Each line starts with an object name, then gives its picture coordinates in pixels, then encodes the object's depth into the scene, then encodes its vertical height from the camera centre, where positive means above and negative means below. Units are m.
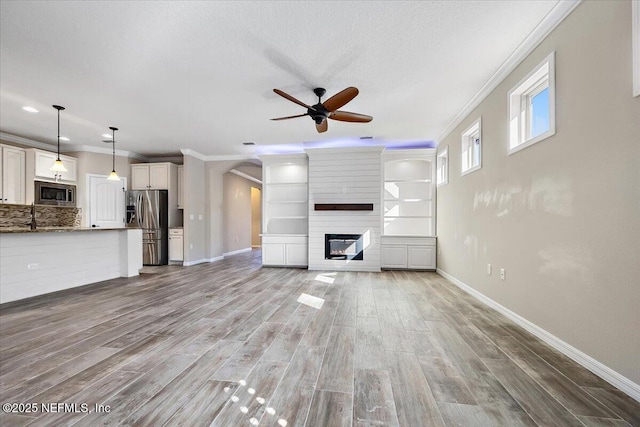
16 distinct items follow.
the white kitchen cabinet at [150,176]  6.72 +0.87
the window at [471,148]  3.90 +1.00
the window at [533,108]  2.32 +1.03
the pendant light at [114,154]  5.03 +1.30
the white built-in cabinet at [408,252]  5.83 -0.87
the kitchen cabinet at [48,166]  5.31 +0.93
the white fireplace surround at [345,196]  5.84 +0.35
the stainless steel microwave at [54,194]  5.34 +0.35
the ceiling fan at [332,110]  2.89 +1.23
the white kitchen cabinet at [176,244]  6.65 -0.80
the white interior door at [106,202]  6.18 +0.20
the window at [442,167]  5.20 +0.92
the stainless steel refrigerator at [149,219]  6.58 -0.20
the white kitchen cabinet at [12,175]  4.93 +0.66
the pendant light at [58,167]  4.25 +0.69
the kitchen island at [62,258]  3.58 -0.73
